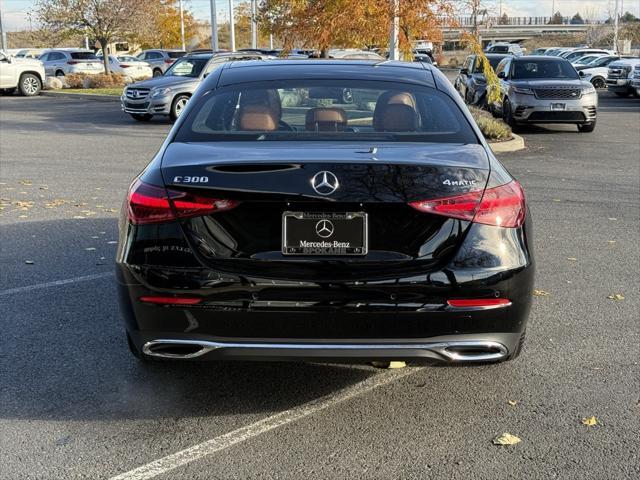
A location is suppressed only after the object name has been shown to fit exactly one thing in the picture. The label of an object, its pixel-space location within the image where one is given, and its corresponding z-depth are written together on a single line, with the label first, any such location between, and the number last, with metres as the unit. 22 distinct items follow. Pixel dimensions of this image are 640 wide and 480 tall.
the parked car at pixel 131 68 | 44.19
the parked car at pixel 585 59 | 42.25
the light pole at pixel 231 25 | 38.59
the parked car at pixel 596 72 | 38.78
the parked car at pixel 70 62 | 44.16
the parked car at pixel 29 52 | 53.73
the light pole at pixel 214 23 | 33.56
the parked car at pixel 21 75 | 31.70
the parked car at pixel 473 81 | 22.52
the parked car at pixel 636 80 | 30.08
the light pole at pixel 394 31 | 17.72
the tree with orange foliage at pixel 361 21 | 17.70
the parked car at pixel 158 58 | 49.56
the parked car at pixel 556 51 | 53.50
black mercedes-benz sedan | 3.72
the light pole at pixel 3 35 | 55.30
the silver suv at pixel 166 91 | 20.19
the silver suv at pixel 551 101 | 18.64
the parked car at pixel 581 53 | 48.65
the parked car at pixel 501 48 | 51.31
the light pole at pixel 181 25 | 72.14
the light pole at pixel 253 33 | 44.89
